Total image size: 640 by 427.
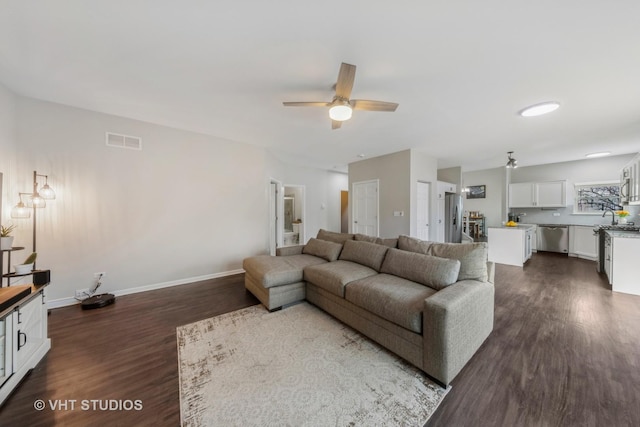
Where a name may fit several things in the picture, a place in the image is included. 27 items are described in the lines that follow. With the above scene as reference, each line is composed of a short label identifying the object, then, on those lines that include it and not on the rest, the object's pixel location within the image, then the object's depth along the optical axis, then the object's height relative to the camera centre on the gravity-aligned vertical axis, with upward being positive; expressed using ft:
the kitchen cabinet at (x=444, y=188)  19.62 +2.10
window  18.79 +1.20
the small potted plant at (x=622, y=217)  14.44 -0.43
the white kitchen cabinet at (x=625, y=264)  11.10 -2.72
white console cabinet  5.06 -3.24
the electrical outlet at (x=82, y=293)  9.86 -3.59
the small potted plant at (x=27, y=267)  7.20 -1.77
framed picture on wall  25.42 +2.24
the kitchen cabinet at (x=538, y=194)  20.84 +1.60
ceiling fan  6.57 +3.56
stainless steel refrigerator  20.85 -0.64
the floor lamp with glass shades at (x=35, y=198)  8.62 +0.57
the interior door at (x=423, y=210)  17.05 +0.09
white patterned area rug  4.64 -4.18
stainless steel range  13.92 -1.98
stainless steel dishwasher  20.37 -2.53
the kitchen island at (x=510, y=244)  16.39 -2.54
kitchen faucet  16.52 -0.37
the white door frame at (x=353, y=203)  19.98 +0.74
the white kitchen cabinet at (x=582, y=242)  18.33 -2.66
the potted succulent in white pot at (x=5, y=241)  6.97 -0.90
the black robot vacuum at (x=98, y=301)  9.37 -3.80
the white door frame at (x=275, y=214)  16.96 -0.20
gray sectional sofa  5.52 -2.53
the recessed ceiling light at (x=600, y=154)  16.91 +4.43
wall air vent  10.54 +3.41
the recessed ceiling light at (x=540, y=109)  8.92 +4.22
